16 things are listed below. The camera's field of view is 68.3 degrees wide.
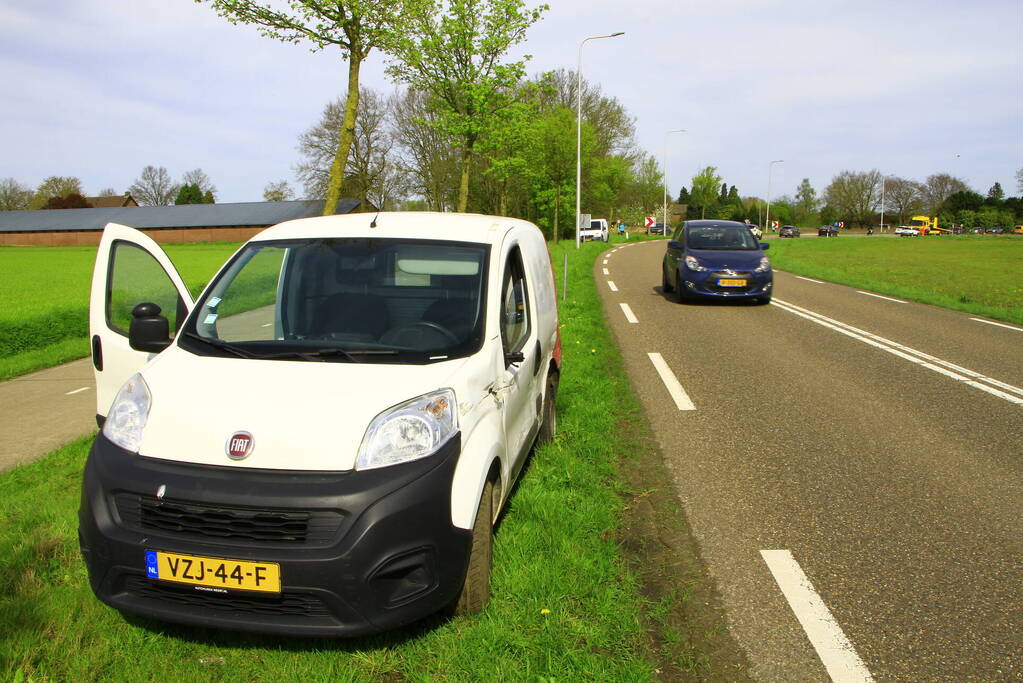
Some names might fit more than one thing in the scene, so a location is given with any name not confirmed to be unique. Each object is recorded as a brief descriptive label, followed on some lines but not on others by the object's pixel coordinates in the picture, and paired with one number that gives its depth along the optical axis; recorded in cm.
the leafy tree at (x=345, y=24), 1314
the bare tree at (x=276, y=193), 6782
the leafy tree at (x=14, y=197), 10038
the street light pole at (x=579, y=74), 3486
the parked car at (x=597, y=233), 5662
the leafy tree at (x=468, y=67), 2558
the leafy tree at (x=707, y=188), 8956
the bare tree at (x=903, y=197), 10194
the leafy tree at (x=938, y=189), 10150
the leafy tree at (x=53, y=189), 10200
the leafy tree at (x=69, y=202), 9244
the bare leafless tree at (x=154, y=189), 10475
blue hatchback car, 1424
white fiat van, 267
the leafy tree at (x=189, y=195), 10112
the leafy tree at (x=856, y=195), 10225
